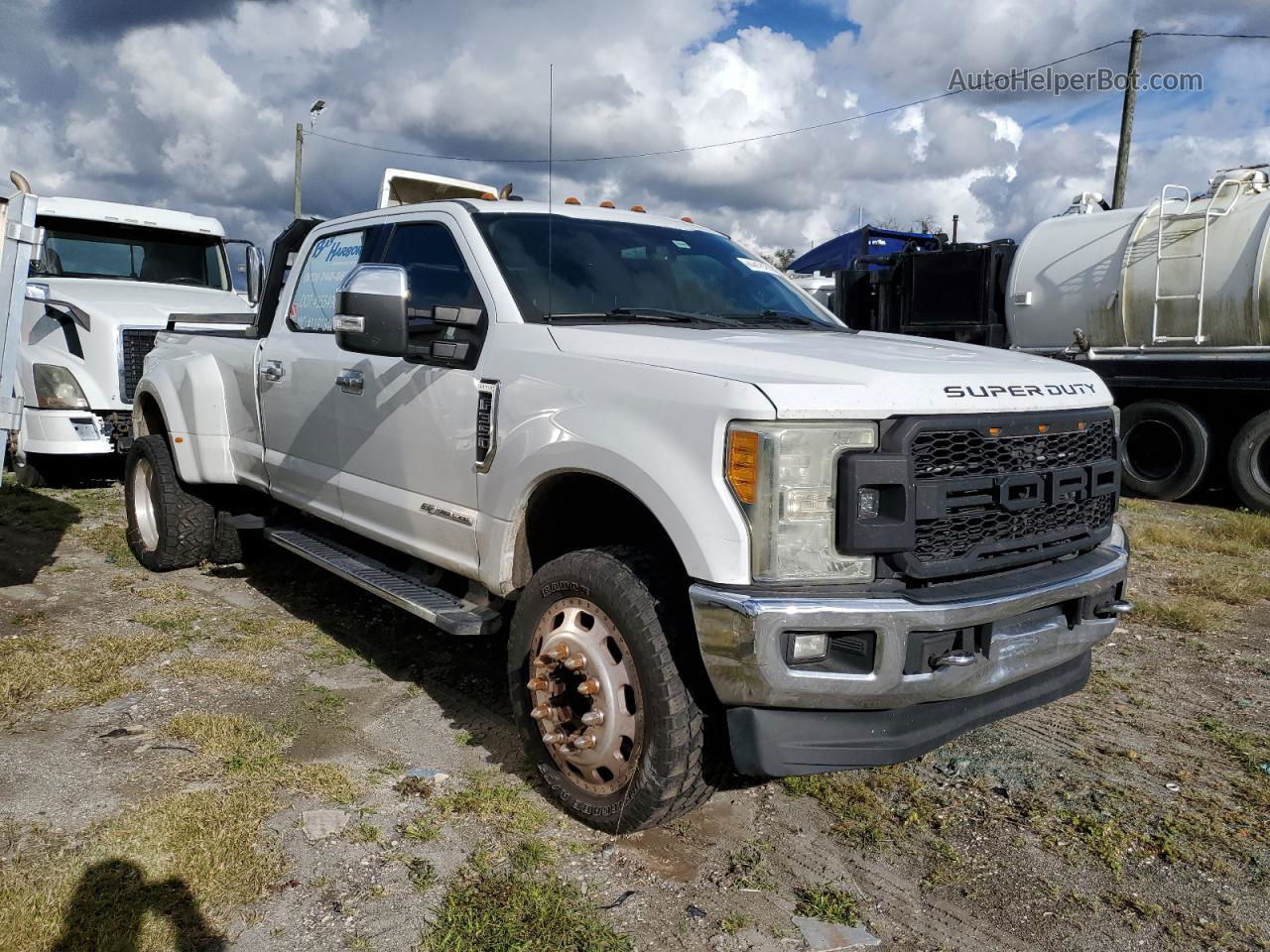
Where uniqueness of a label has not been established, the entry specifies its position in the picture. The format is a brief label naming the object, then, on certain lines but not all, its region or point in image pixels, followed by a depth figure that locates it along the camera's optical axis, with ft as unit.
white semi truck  27.71
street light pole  88.69
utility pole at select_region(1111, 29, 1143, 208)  61.16
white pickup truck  8.79
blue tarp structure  51.24
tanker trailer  29.58
